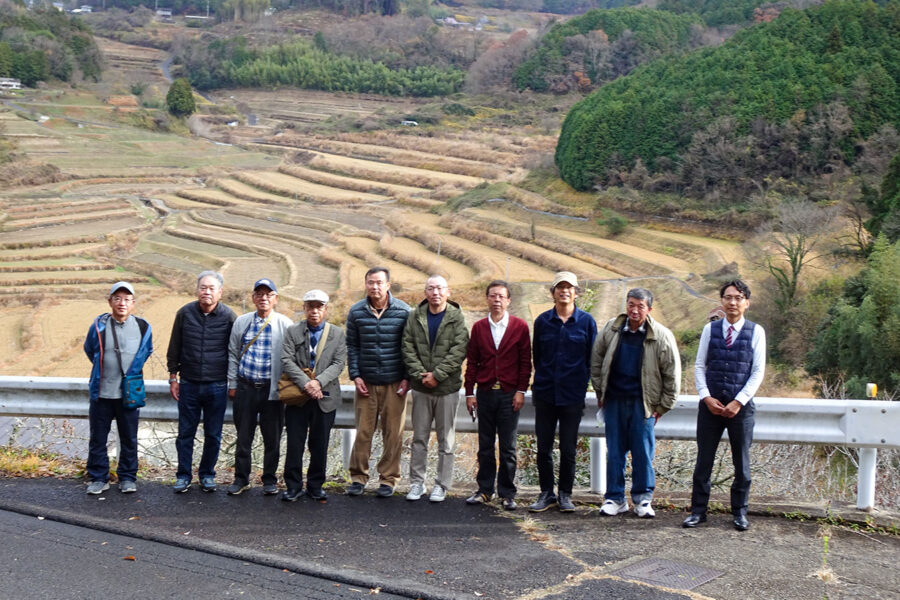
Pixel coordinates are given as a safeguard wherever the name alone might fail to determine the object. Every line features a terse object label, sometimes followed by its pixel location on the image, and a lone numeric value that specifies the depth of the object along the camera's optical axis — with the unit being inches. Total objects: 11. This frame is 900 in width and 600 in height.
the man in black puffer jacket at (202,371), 260.8
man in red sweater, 251.0
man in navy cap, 258.8
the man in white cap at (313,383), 252.7
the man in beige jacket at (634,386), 239.3
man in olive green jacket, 255.5
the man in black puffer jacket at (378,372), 259.8
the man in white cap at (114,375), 256.7
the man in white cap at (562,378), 246.5
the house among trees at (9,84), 3393.2
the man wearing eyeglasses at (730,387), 228.8
